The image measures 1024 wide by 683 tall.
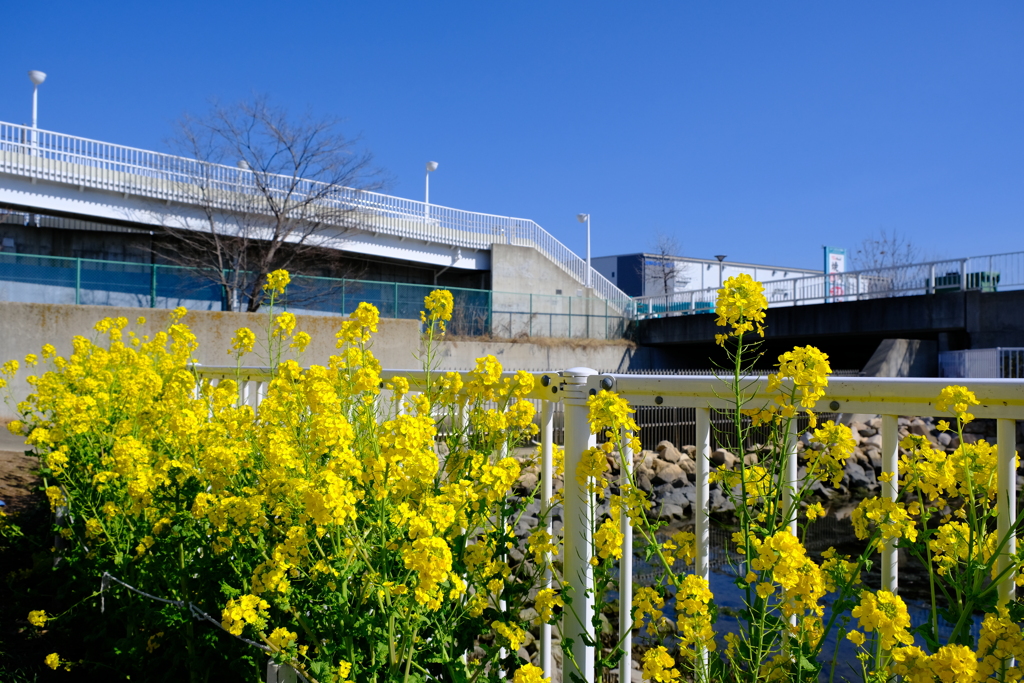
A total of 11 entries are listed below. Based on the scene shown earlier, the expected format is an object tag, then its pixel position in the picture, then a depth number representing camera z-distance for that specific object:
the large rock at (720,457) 10.34
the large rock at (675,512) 9.67
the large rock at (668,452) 12.23
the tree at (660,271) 50.84
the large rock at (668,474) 11.08
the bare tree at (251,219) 22.75
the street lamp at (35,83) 24.09
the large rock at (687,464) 11.84
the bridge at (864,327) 19.97
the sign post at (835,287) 24.06
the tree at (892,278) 22.64
